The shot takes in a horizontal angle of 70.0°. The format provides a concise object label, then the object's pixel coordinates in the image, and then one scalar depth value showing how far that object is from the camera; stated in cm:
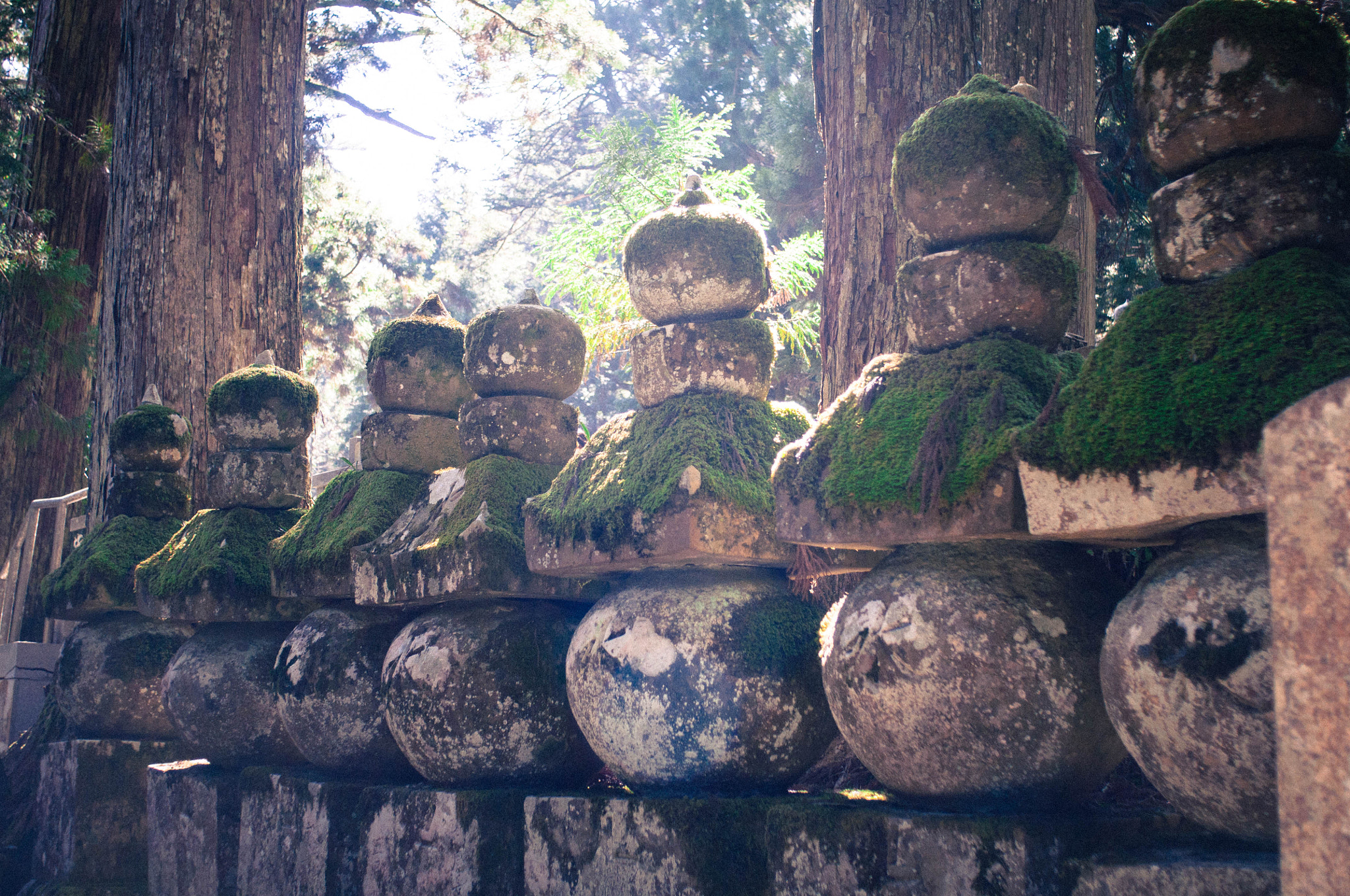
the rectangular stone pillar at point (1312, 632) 104
